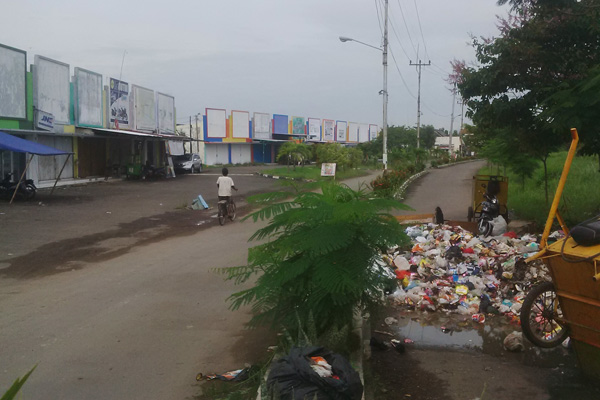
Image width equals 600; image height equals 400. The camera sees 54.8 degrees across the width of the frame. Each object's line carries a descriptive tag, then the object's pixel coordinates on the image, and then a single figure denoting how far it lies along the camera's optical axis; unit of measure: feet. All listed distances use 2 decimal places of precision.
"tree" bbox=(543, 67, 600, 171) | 29.53
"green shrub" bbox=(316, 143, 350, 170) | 148.36
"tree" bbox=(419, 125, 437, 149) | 315.78
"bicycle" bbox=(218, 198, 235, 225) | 53.21
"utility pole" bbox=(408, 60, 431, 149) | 173.72
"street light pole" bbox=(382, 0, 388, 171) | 100.83
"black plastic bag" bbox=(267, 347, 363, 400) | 11.80
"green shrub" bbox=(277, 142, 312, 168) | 154.81
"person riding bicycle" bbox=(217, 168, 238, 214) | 52.37
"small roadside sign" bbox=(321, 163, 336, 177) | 106.11
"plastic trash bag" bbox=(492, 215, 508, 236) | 36.06
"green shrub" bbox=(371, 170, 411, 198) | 72.03
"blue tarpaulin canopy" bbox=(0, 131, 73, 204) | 60.90
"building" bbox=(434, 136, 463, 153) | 378.28
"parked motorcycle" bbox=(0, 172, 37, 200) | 66.13
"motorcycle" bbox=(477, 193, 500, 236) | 36.36
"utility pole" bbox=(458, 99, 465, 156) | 222.89
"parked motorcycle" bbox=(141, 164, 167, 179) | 113.09
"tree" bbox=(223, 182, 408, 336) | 15.53
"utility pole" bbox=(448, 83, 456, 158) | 213.81
